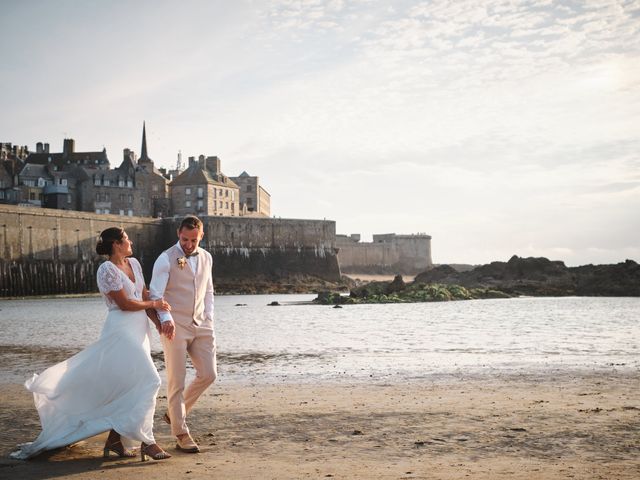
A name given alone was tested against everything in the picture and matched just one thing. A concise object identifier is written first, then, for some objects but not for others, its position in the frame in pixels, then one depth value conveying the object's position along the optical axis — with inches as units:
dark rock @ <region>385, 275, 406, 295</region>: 1763.8
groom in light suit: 226.7
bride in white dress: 213.6
